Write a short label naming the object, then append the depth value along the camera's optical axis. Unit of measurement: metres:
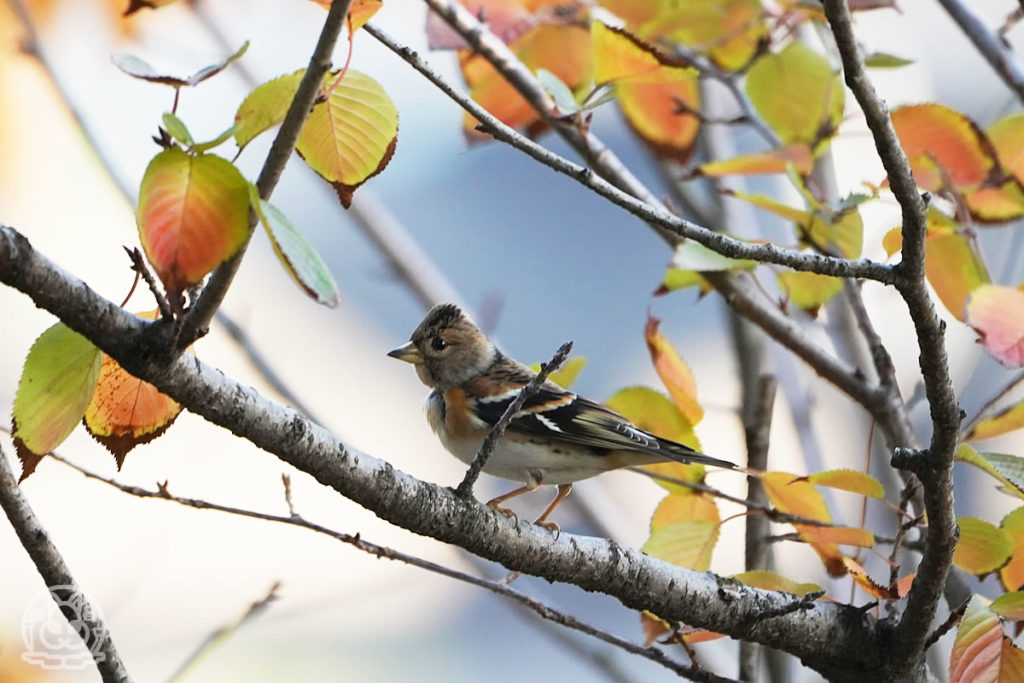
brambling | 7.06
